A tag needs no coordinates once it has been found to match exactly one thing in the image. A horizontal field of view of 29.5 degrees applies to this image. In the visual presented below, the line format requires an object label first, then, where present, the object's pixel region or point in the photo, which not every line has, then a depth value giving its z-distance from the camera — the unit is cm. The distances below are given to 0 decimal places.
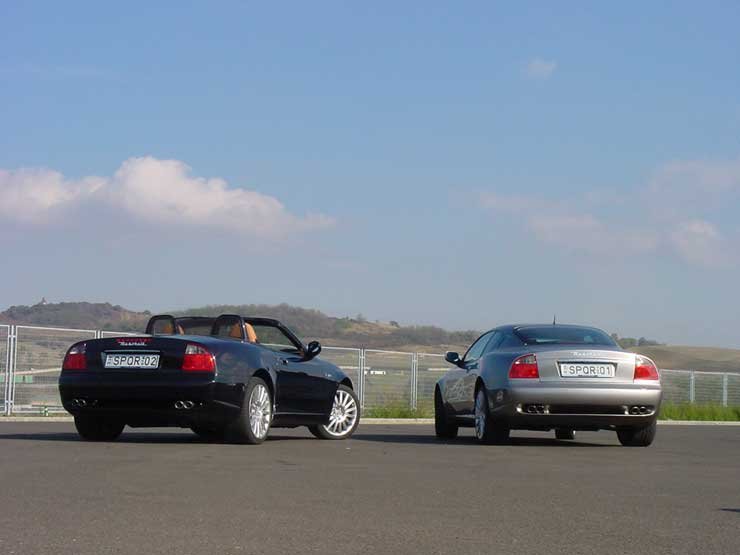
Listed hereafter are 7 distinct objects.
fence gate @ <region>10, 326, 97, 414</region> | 2544
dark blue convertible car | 1397
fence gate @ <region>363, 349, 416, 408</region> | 3362
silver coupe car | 1502
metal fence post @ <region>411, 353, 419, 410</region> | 3494
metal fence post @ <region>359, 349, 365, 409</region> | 3322
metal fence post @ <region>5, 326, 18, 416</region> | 2492
